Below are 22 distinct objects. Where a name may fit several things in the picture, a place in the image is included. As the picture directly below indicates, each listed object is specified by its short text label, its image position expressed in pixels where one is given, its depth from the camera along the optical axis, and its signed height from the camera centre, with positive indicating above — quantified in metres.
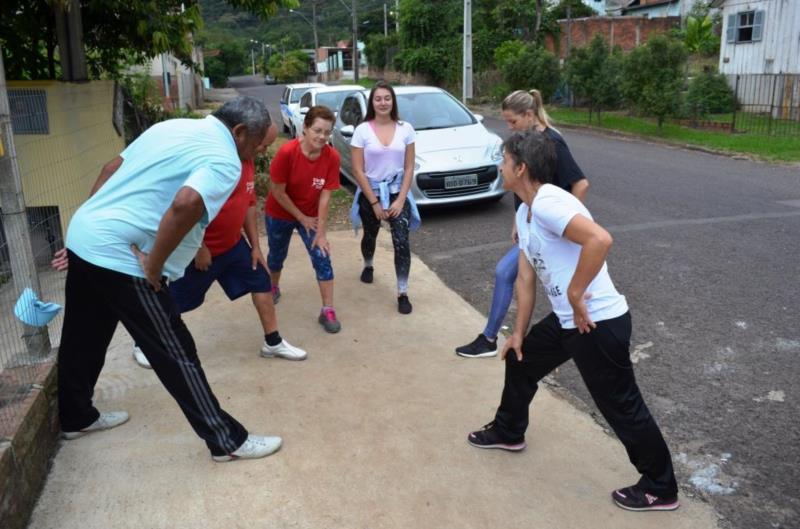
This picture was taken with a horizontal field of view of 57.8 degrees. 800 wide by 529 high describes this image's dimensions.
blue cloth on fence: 3.49 -1.02
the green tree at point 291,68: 70.44 +1.70
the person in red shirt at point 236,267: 4.09 -1.02
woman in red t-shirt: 4.92 -0.71
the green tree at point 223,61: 66.88 +2.57
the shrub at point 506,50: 29.80 +1.20
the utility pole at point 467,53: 24.09 +0.92
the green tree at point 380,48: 50.59 +2.44
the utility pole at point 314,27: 58.10 +4.71
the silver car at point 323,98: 15.91 -0.28
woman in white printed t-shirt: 2.82 -0.93
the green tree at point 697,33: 29.17 +1.67
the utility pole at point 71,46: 6.55 +0.41
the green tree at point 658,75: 16.41 +0.03
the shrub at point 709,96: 17.66 -0.55
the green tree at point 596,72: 19.52 +0.14
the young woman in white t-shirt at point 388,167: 5.48 -0.63
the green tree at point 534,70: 22.22 +0.27
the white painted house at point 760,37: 20.28 +1.04
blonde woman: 4.04 -0.55
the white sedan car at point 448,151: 8.75 -0.84
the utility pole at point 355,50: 43.25 +2.03
